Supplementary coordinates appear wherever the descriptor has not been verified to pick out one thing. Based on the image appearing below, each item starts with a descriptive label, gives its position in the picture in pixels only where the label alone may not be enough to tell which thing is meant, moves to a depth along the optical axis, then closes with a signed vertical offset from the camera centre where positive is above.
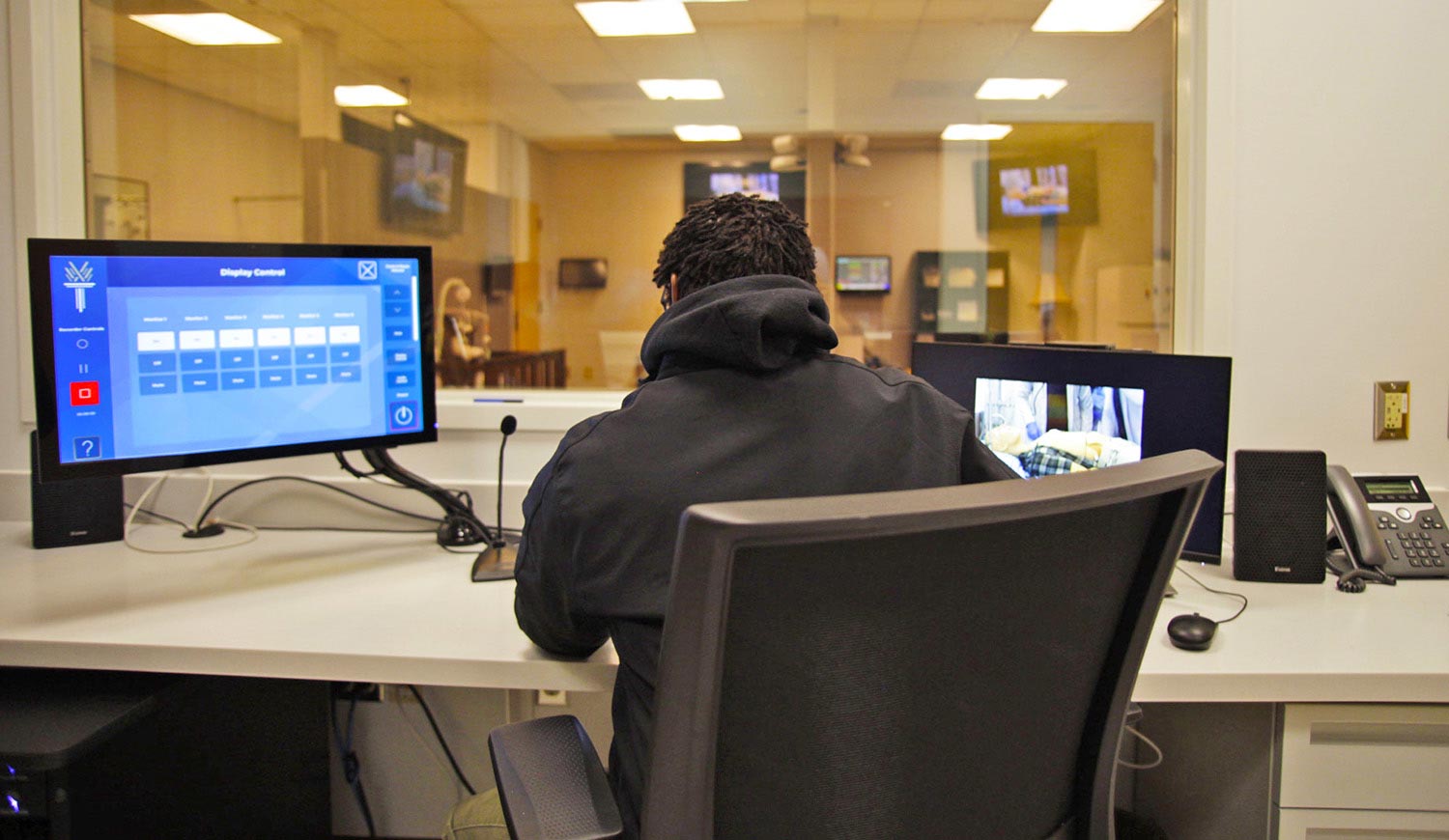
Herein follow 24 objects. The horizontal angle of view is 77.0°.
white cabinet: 1.10 -0.50
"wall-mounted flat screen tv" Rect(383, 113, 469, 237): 4.94 +1.10
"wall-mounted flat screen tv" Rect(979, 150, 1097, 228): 4.16 +0.90
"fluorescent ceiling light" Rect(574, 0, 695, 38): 3.82 +1.53
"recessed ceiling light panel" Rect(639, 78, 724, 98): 5.02 +1.58
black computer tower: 1.04 -0.53
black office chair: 0.51 -0.19
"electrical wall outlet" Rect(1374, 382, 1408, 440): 1.67 -0.08
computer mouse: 1.11 -0.33
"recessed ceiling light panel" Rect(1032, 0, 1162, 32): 2.62 +1.11
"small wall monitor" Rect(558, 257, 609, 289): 6.45 +0.68
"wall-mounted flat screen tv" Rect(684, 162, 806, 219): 5.20 +1.15
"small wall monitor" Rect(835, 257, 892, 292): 4.97 +0.53
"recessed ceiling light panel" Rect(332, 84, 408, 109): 4.36 +1.35
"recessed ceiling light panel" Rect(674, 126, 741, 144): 5.54 +1.46
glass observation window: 2.38 +1.03
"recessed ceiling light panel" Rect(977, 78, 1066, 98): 4.11 +1.30
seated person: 0.81 -0.08
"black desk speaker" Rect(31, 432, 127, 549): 1.57 -0.25
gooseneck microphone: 1.41 -0.31
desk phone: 1.45 -0.27
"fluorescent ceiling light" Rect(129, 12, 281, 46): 2.31 +0.97
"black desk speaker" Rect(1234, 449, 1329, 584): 1.43 -0.24
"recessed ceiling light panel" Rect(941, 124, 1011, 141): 4.83 +1.26
